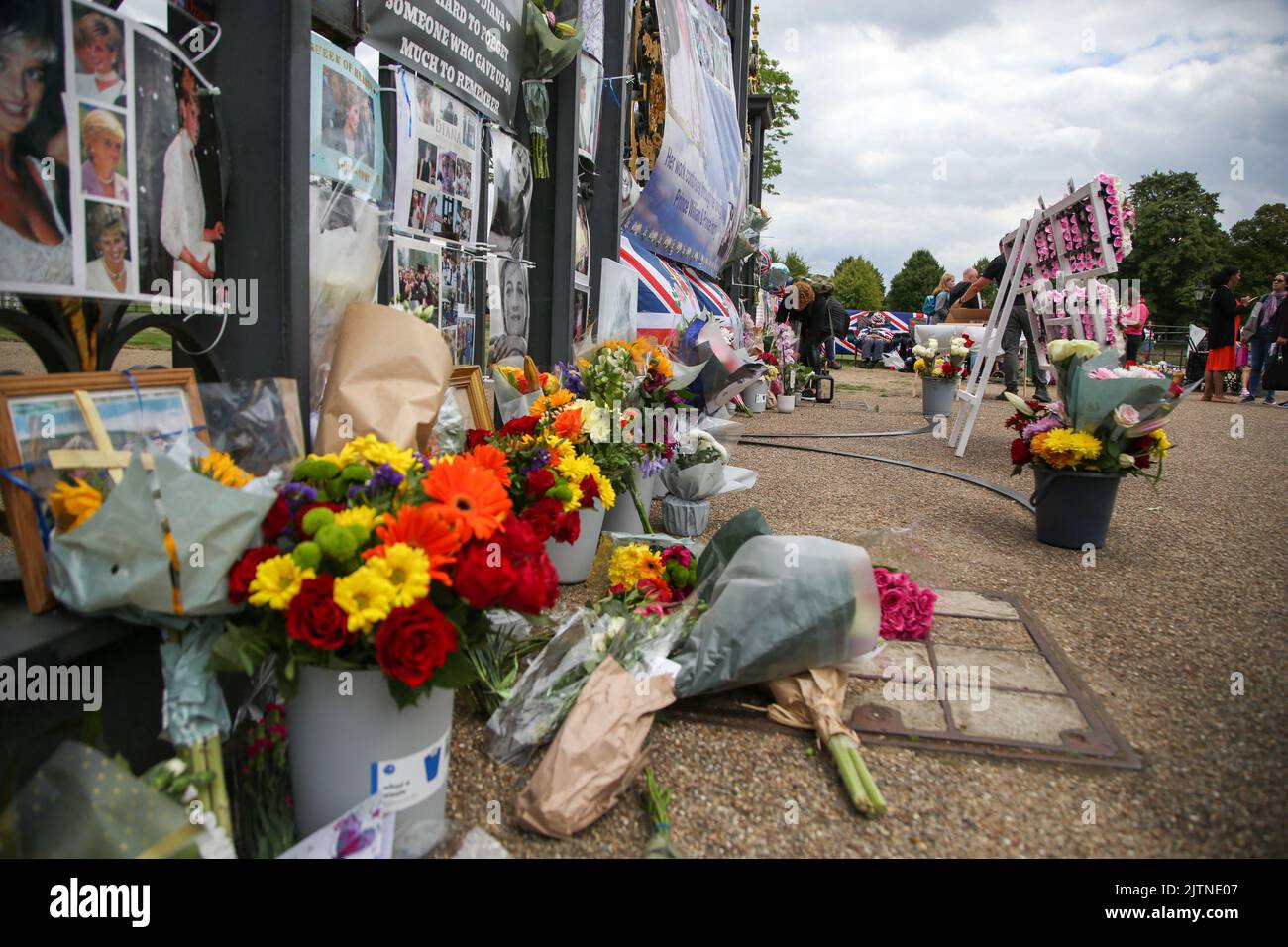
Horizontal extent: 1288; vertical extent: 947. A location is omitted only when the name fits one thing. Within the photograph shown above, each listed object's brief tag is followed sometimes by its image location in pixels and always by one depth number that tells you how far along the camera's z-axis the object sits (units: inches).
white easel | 231.3
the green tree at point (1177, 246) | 1520.7
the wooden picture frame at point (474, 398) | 131.9
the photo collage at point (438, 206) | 134.6
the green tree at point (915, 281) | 2263.8
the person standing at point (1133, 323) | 381.4
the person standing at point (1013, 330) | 337.7
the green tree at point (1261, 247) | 1545.2
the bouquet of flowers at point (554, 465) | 96.3
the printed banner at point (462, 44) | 128.1
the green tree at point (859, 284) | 2176.4
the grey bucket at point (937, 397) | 393.7
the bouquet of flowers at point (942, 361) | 378.9
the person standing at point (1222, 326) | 480.1
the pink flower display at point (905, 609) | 116.4
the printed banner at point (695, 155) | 306.8
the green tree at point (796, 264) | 2082.9
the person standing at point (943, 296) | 614.2
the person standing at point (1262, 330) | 492.4
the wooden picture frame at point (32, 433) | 64.0
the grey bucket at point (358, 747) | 65.7
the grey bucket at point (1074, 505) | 163.2
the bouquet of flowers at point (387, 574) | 59.8
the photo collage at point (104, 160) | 71.6
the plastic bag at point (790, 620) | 91.7
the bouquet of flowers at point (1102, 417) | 153.2
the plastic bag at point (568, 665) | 86.0
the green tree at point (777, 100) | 996.6
